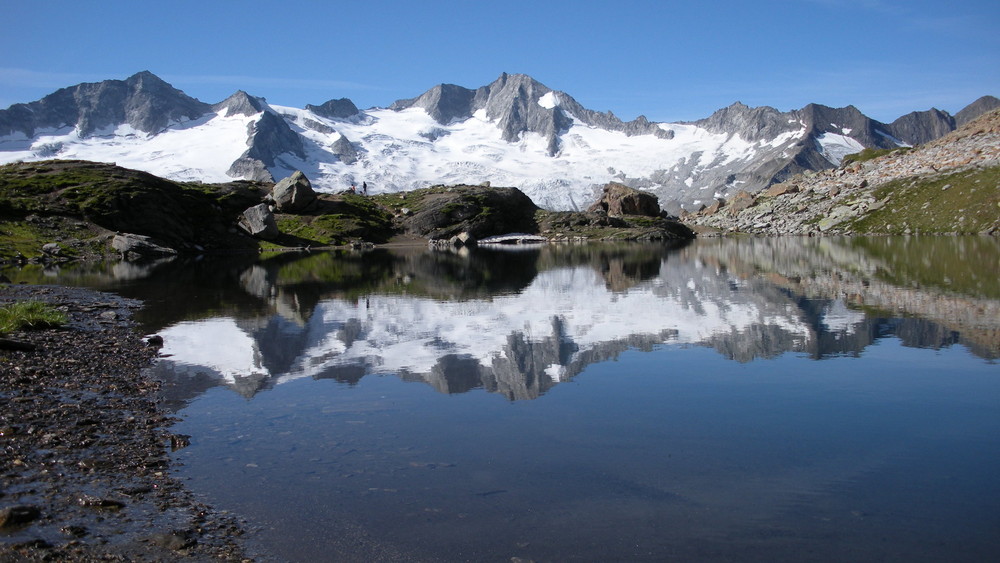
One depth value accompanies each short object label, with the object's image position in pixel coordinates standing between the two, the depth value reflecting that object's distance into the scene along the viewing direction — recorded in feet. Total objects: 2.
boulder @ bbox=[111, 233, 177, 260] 369.91
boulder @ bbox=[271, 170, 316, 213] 538.88
